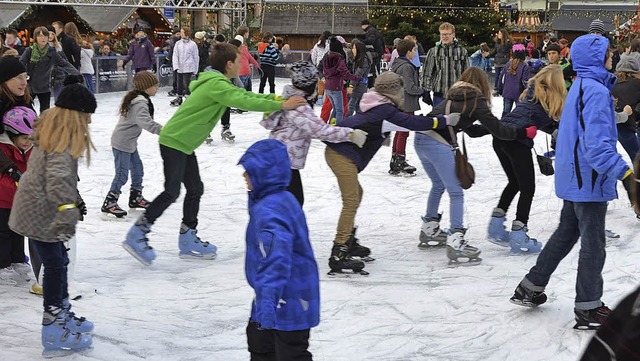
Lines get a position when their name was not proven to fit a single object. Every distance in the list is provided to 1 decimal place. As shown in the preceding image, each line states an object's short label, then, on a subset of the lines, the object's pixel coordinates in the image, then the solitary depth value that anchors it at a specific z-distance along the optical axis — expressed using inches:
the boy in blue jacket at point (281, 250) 126.2
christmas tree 1117.7
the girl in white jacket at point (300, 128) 226.2
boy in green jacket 238.2
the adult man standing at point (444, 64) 395.2
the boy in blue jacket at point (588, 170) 179.8
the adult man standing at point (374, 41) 661.6
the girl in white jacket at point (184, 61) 635.6
